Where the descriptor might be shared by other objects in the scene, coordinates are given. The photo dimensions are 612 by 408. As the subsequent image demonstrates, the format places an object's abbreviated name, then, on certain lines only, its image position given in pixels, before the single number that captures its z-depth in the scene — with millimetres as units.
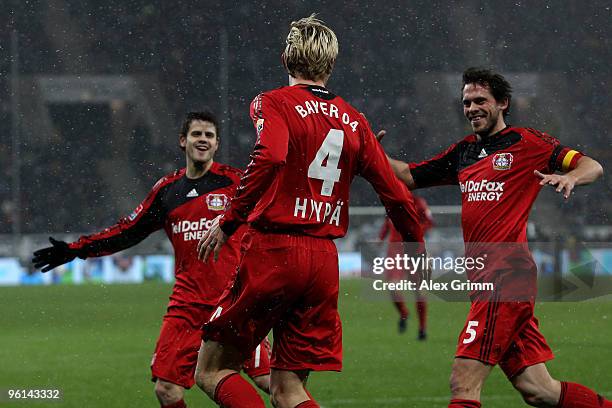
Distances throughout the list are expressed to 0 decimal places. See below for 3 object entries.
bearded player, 9414
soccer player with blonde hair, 7625
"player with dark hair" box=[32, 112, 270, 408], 10836
